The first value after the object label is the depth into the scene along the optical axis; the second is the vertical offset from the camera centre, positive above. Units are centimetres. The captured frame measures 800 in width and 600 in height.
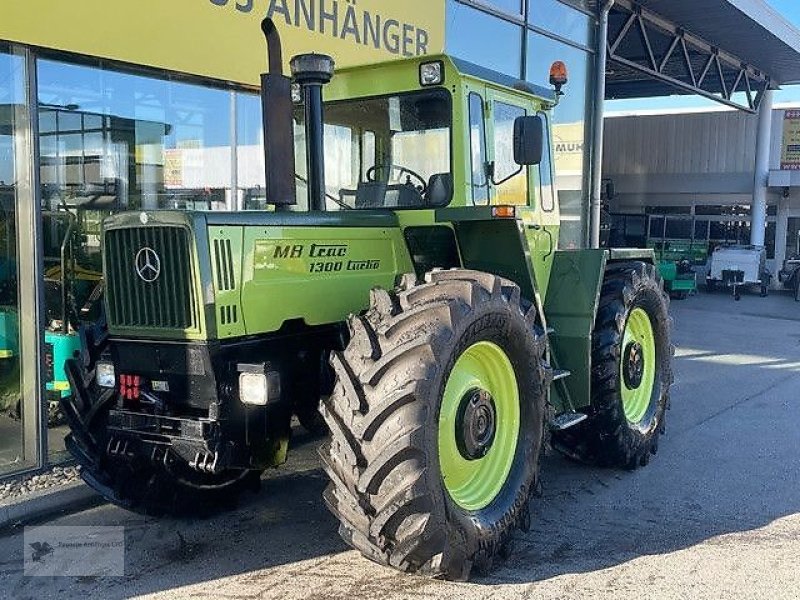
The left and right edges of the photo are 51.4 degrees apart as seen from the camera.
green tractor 373 -55
